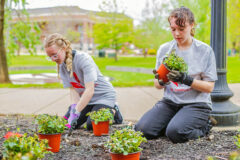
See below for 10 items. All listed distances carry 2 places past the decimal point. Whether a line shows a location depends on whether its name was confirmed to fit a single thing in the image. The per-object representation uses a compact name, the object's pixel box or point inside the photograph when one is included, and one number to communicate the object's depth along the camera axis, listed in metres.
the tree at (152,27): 18.88
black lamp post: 3.47
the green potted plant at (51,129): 2.50
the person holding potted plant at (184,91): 2.82
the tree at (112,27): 20.28
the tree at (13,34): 8.72
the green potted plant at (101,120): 3.14
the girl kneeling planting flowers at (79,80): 3.17
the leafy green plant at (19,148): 1.73
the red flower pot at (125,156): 2.06
